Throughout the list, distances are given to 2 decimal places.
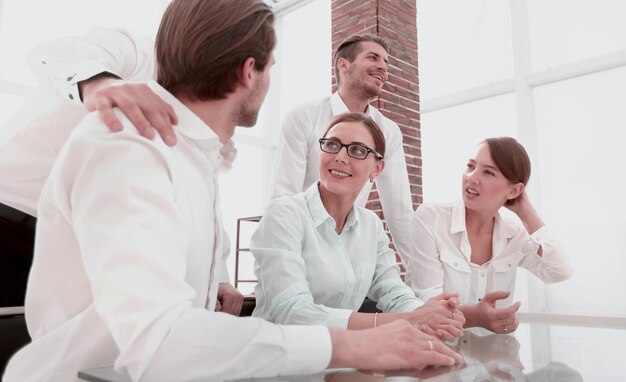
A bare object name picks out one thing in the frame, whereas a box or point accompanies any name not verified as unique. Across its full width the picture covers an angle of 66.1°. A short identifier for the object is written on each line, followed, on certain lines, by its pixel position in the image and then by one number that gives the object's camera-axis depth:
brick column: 4.18
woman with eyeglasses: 1.18
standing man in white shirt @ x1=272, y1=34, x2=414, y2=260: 2.23
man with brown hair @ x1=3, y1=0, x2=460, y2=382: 0.57
